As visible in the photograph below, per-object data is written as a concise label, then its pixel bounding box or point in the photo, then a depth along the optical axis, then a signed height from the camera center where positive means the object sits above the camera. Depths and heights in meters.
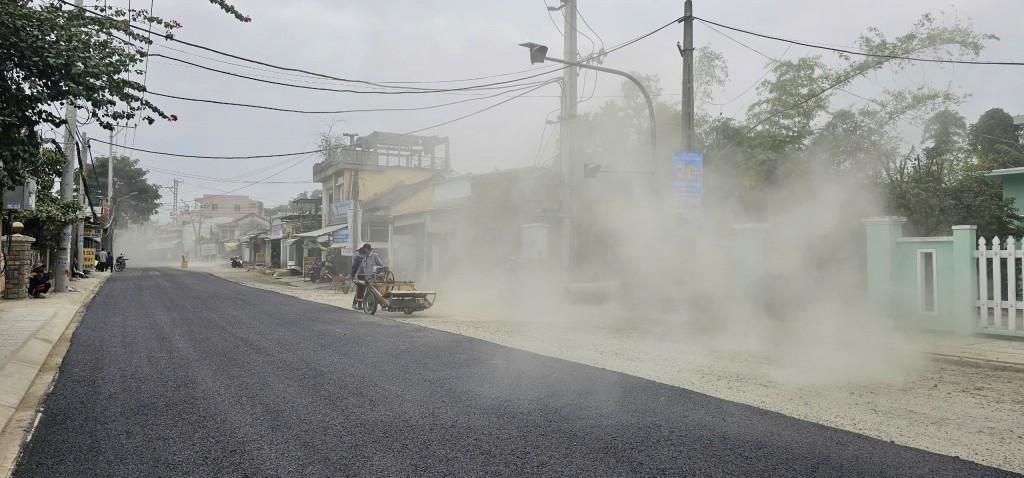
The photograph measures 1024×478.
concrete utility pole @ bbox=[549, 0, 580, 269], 15.45 +3.15
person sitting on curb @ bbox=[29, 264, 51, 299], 17.28 -0.93
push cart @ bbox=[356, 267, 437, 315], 13.76 -0.95
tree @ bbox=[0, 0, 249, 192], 5.96 +1.78
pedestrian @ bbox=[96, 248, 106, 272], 40.53 -0.73
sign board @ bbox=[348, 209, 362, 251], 27.38 +1.30
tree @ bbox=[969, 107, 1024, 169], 22.97 +5.09
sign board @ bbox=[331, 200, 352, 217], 36.96 +2.61
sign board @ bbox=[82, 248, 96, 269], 33.91 -0.46
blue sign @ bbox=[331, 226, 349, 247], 31.60 +0.75
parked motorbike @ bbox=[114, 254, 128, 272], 44.72 -1.01
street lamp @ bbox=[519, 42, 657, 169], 12.73 +3.99
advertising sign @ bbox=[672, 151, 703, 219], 11.84 +1.35
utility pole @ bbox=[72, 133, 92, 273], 29.37 -0.07
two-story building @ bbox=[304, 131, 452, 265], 33.71 +4.89
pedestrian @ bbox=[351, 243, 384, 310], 14.91 -0.30
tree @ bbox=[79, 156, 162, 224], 59.75 +5.87
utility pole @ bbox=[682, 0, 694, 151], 12.08 +3.41
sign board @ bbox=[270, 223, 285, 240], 46.97 +1.50
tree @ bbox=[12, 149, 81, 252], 18.69 +0.96
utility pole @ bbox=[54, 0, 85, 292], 19.84 +0.49
